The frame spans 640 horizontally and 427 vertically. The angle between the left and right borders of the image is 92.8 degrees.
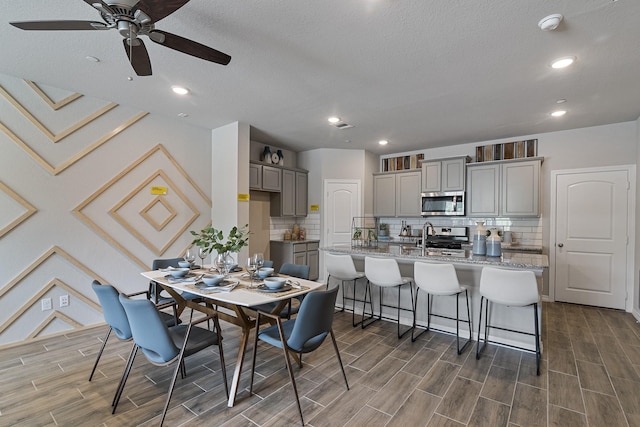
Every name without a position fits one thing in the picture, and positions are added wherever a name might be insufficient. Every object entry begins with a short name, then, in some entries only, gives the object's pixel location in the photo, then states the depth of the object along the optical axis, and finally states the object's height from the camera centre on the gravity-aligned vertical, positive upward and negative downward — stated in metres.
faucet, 3.57 -0.30
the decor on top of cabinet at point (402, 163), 6.15 +1.11
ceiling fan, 1.60 +1.08
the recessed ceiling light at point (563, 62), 2.58 +1.35
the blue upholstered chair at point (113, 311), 2.12 -0.70
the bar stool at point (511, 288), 2.59 -0.63
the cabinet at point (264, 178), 5.13 +0.64
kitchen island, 3.01 -0.70
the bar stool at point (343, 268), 3.70 -0.66
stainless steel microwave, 5.34 +0.23
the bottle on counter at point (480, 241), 3.40 -0.27
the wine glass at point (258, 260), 2.63 -0.40
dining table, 2.12 -0.57
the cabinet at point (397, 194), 5.91 +0.44
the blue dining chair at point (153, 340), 1.84 -0.80
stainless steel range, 5.39 -0.39
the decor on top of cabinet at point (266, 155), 5.57 +1.08
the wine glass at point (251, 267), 2.60 -0.45
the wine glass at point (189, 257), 3.02 -0.43
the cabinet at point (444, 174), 5.32 +0.75
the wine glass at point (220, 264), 2.70 -0.44
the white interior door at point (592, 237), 4.35 -0.28
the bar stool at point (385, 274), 3.33 -0.66
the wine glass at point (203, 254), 2.88 -0.38
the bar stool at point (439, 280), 2.97 -0.64
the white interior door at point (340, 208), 6.07 +0.14
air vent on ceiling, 4.52 +1.36
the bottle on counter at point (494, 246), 3.29 -0.32
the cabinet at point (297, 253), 5.64 -0.74
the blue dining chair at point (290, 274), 2.86 -0.61
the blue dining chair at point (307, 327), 2.02 -0.77
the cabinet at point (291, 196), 5.75 +0.35
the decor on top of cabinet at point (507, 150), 4.96 +1.13
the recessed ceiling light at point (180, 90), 3.26 +1.35
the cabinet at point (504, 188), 4.73 +0.46
